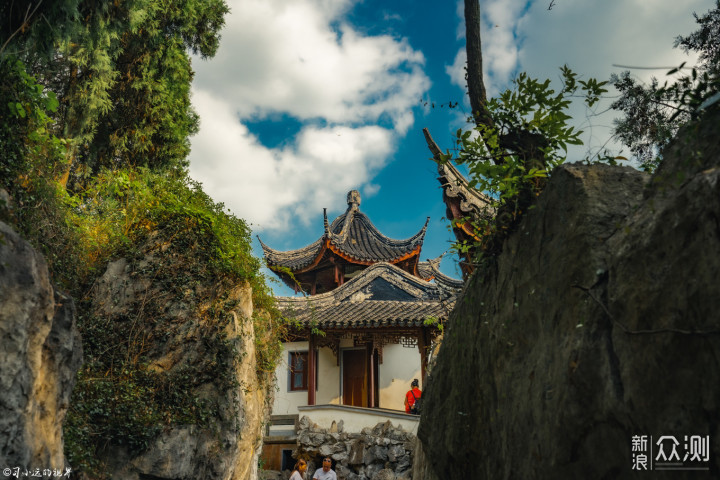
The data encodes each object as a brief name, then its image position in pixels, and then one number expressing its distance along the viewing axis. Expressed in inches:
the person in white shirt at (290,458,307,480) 365.8
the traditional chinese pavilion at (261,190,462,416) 625.3
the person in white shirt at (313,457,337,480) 355.6
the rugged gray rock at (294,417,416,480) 506.0
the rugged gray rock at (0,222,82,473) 147.3
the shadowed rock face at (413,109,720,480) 82.0
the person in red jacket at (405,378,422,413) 562.6
